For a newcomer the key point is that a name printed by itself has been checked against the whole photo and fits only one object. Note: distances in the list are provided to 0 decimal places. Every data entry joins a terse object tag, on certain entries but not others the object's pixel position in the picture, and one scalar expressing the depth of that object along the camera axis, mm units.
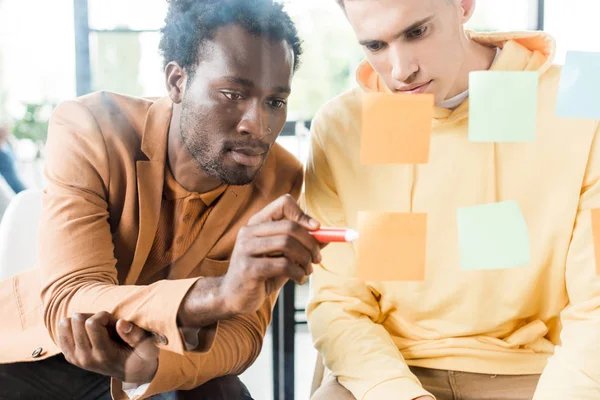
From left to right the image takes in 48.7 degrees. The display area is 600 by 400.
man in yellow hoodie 821
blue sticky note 819
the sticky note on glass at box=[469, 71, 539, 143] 793
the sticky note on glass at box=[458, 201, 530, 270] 825
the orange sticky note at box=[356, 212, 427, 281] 793
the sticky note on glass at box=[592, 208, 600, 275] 849
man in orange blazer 792
